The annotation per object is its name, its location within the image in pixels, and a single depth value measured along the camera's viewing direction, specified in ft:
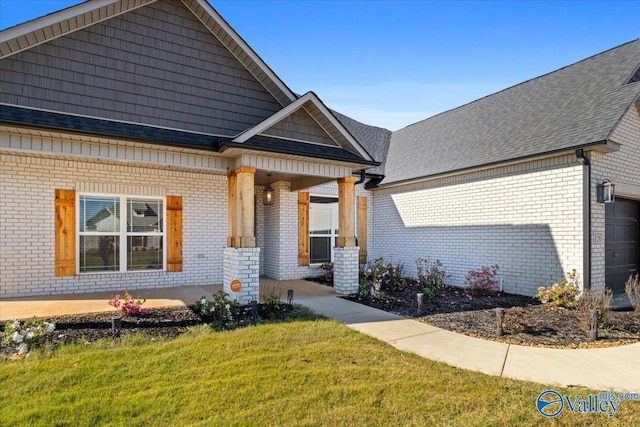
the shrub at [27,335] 14.96
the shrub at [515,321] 19.11
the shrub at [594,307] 19.98
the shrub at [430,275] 30.32
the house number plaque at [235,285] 22.79
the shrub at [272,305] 22.46
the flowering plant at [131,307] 20.70
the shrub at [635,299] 22.89
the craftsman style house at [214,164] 23.63
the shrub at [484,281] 29.22
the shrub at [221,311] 20.25
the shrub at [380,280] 27.22
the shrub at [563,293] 24.43
